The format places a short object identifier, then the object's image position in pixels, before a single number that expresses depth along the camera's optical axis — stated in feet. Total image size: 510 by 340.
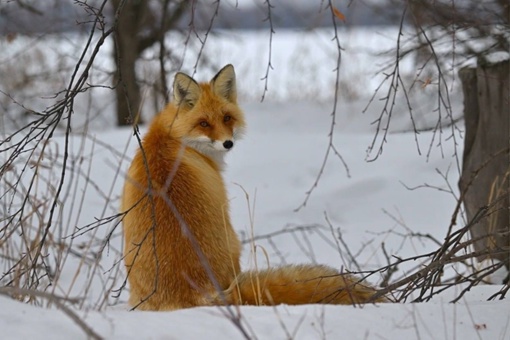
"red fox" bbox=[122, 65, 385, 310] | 24.38
